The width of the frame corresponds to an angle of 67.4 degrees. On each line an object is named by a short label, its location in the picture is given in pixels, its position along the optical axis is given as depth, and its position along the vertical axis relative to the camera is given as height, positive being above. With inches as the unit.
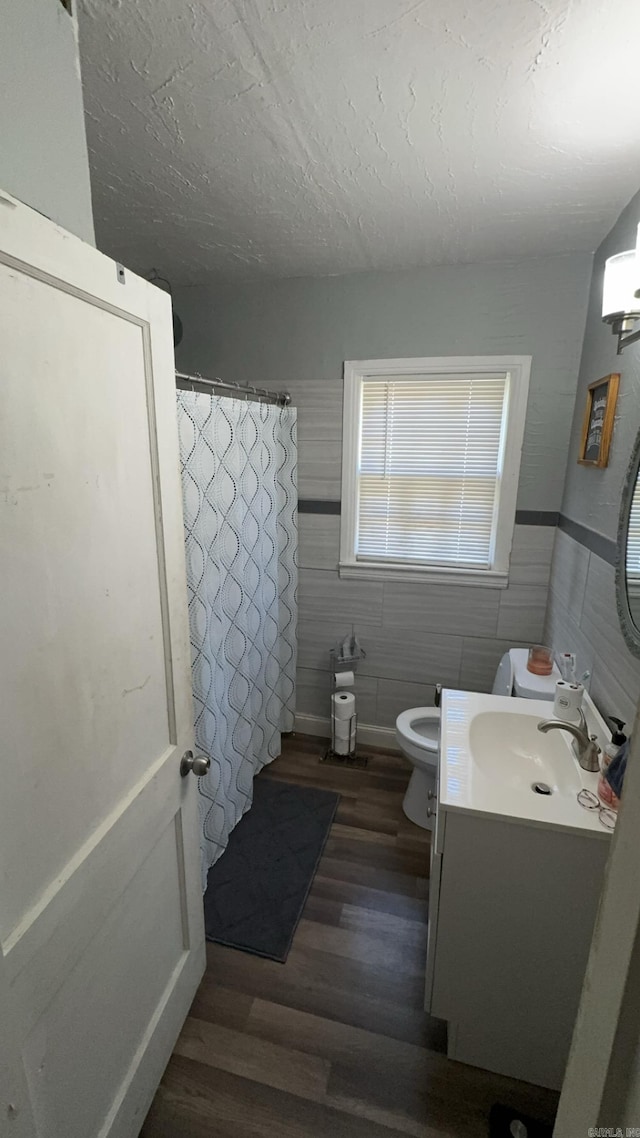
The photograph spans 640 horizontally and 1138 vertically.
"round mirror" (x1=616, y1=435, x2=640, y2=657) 48.7 -10.8
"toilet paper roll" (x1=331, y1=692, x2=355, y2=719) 99.5 -51.3
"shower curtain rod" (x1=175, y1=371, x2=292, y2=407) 64.2 +10.0
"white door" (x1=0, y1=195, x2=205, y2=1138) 26.9 -15.9
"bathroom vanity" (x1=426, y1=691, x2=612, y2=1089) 44.7 -43.2
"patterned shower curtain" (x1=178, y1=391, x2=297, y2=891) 66.6 -21.8
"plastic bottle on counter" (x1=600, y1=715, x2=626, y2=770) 49.4 -29.1
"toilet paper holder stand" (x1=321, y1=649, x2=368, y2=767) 101.6 -59.6
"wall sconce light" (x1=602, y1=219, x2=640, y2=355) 48.1 +16.3
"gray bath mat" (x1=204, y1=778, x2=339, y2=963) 65.4 -63.7
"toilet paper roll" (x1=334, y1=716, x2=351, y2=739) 100.4 -56.4
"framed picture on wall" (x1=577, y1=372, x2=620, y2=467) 61.5 +4.7
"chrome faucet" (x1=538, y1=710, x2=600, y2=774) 49.1 -29.6
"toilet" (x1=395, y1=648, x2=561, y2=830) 73.2 -47.4
